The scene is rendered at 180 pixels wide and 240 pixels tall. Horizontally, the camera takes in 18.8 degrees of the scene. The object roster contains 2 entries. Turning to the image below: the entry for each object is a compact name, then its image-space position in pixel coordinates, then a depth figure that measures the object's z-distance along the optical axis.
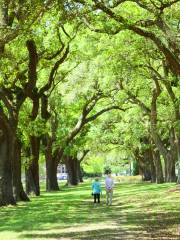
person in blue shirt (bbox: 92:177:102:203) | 27.71
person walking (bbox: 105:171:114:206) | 25.80
